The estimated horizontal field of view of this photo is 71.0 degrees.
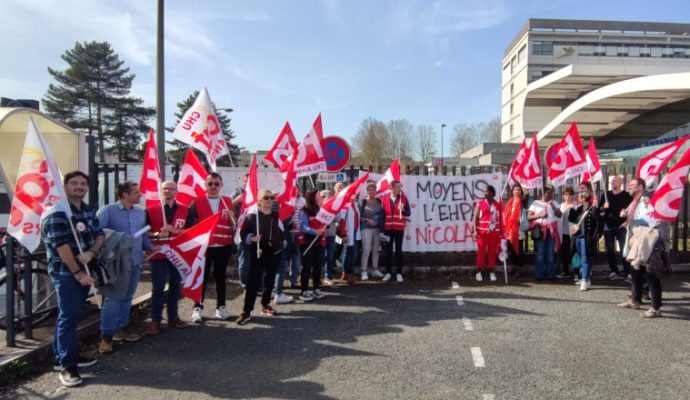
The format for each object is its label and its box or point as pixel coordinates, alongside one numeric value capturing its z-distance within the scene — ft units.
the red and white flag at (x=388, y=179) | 30.76
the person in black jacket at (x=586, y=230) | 27.68
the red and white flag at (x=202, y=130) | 25.22
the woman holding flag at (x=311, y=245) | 25.55
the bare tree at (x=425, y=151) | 222.07
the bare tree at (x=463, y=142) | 279.69
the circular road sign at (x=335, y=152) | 32.09
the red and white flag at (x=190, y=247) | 19.69
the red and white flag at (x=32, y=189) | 14.89
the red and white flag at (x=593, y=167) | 29.84
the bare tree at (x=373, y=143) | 158.71
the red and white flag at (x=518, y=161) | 31.12
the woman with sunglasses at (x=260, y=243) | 21.07
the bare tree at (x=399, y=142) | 204.13
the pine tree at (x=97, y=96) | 144.46
